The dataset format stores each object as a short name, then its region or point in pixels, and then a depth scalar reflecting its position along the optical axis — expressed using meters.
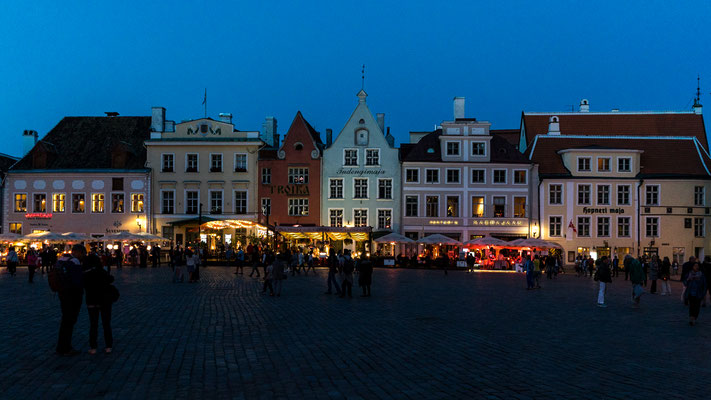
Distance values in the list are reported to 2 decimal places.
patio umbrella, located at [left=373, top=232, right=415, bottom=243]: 46.09
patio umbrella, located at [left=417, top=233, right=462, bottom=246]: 46.16
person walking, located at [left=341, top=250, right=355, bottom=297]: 21.92
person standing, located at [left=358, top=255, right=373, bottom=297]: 22.30
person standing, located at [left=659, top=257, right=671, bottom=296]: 25.28
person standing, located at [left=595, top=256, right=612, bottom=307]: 20.39
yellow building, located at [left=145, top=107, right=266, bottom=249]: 55.19
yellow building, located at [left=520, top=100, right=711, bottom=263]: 53.31
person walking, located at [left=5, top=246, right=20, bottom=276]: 33.53
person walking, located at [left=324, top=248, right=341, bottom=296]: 23.12
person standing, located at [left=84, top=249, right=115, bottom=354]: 10.71
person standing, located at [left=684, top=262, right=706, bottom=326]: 15.84
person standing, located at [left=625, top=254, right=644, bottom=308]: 20.30
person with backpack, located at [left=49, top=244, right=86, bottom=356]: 10.53
